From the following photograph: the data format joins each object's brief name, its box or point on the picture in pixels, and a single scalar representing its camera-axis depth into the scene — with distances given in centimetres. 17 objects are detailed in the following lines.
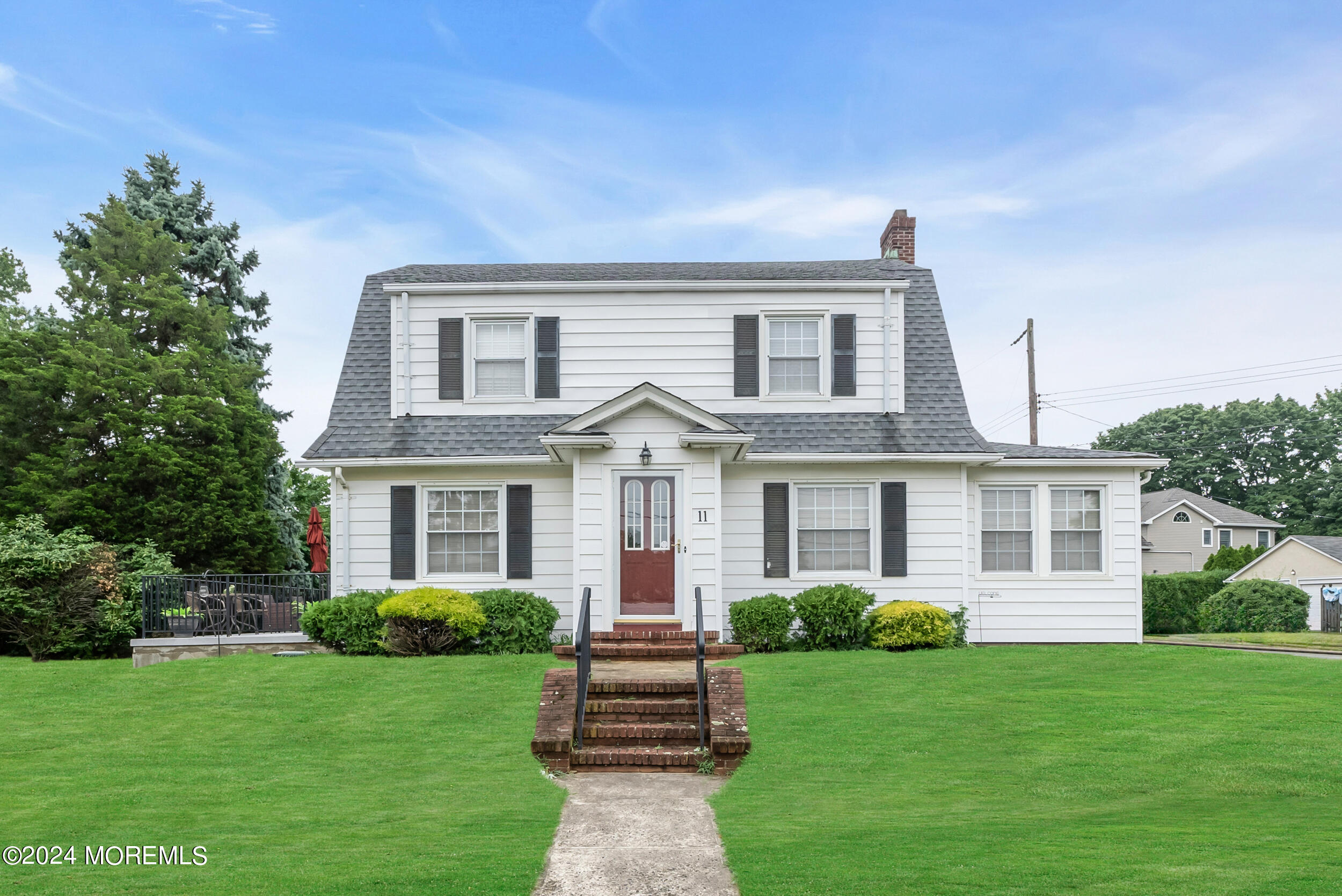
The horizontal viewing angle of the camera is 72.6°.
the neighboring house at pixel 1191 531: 5062
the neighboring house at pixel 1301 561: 3616
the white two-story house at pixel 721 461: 1484
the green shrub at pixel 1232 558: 3566
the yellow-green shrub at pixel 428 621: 1334
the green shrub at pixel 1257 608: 2641
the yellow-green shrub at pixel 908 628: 1381
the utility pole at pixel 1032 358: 2933
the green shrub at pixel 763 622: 1384
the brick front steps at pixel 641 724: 913
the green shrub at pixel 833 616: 1383
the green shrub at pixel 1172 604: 3017
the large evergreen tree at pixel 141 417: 2120
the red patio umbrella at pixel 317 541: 1597
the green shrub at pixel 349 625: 1384
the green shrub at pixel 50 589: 1641
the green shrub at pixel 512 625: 1374
